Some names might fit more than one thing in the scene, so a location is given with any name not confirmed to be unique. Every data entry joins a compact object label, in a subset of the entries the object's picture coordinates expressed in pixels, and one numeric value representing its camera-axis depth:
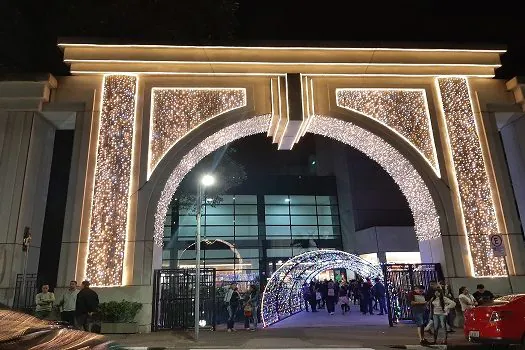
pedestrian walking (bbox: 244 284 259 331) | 15.35
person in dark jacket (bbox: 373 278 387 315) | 20.39
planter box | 13.20
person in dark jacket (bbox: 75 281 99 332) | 11.82
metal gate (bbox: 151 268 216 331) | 14.27
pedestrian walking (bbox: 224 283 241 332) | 15.12
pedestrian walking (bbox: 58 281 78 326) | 12.60
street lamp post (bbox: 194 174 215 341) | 12.67
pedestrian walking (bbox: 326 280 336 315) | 21.80
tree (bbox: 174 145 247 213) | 22.98
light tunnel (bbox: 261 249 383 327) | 18.44
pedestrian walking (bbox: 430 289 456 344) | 11.59
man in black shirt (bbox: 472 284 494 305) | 10.79
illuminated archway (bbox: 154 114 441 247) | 15.55
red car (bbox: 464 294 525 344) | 9.22
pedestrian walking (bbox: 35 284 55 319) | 12.45
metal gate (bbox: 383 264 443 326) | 15.11
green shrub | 13.18
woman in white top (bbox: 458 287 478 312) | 12.66
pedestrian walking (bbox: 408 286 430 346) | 11.70
